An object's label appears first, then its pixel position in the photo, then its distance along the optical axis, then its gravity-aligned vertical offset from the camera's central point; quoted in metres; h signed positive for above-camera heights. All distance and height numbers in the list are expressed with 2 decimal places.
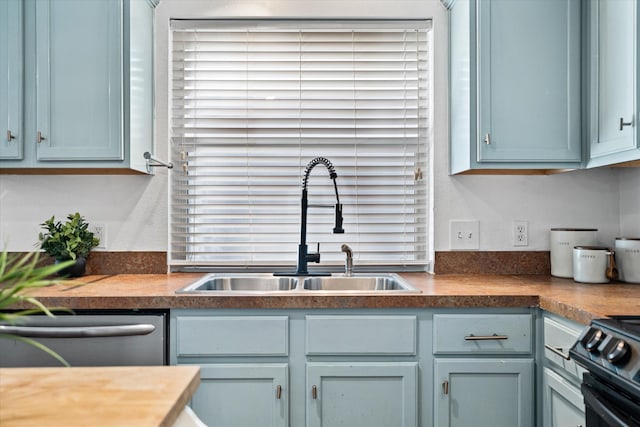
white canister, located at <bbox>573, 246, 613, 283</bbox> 2.10 -0.21
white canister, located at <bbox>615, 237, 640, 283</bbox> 2.10 -0.19
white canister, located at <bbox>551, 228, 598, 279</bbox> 2.26 -0.14
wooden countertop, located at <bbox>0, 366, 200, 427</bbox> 0.73 -0.31
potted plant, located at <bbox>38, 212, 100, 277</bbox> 2.18 -0.13
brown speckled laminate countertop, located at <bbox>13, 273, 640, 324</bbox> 1.74 -0.31
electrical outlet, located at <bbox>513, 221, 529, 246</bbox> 2.43 -0.09
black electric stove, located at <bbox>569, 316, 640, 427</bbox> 1.11 -0.38
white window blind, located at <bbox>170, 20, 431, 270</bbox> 2.45 +0.41
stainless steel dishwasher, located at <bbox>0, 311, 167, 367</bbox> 1.72 -0.46
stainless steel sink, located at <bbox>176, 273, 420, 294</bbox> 2.29 -0.33
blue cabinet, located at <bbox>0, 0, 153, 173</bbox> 2.06 +0.57
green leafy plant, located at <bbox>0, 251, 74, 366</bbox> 0.62 -0.09
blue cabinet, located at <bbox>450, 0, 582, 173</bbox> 2.10 +0.58
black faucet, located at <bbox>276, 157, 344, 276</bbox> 2.29 -0.06
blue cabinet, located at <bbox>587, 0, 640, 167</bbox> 1.78 +0.53
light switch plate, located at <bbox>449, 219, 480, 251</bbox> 2.43 -0.10
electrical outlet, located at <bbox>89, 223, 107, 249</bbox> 2.38 -0.09
